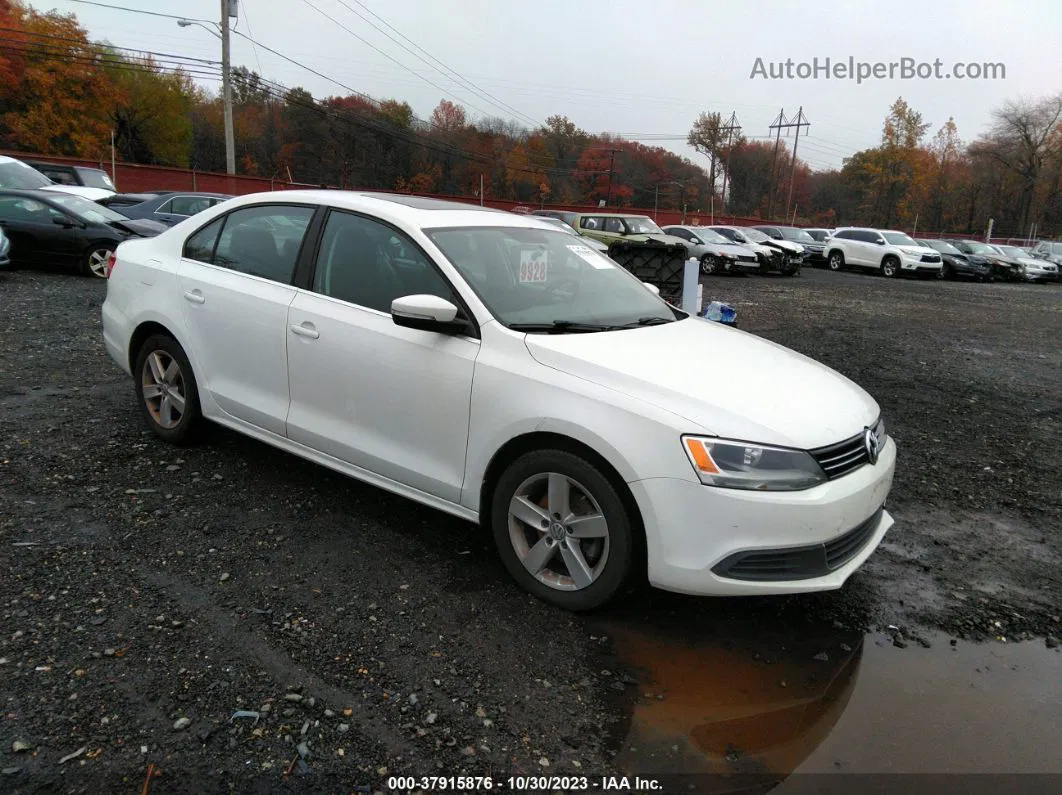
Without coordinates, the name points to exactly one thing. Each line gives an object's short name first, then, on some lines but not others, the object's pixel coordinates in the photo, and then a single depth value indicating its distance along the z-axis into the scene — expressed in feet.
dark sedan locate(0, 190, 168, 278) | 39.52
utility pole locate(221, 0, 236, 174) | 100.22
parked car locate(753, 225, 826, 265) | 96.73
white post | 25.71
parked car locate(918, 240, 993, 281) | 92.43
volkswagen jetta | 9.29
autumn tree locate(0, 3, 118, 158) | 161.89
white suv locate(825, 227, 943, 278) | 87.56
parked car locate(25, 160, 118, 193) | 70.38
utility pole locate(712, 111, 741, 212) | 236.84
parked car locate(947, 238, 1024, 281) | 94.22
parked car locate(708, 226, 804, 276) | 76.84
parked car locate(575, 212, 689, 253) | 67.26
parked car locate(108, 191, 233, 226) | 51.03
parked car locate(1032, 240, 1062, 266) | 103.38
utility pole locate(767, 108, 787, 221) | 224.57
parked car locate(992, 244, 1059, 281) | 96.77
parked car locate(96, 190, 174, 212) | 60.73
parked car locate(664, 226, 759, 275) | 76.13
